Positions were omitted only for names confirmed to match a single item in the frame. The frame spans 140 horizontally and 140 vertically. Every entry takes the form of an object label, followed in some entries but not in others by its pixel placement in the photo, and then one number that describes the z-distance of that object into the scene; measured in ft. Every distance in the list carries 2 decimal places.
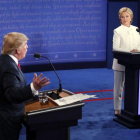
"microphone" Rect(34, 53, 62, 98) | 19.74
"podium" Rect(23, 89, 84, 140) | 15.44
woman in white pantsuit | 29.01
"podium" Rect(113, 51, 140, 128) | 27.02
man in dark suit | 14.48
